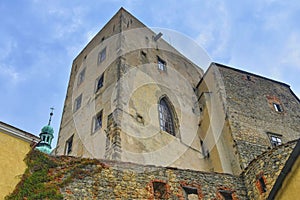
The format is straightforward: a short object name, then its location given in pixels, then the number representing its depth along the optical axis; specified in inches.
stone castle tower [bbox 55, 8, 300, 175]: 658.2
